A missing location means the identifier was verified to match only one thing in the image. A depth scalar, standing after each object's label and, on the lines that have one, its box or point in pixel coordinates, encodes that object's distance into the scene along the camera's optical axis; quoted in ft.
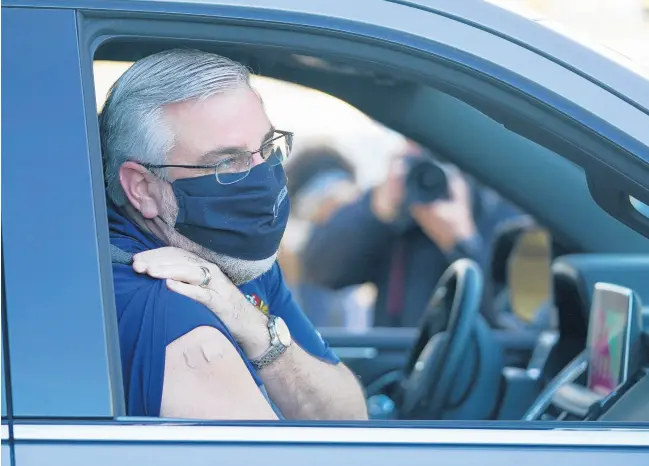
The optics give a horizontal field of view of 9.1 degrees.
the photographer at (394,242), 22.39
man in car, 13.90
